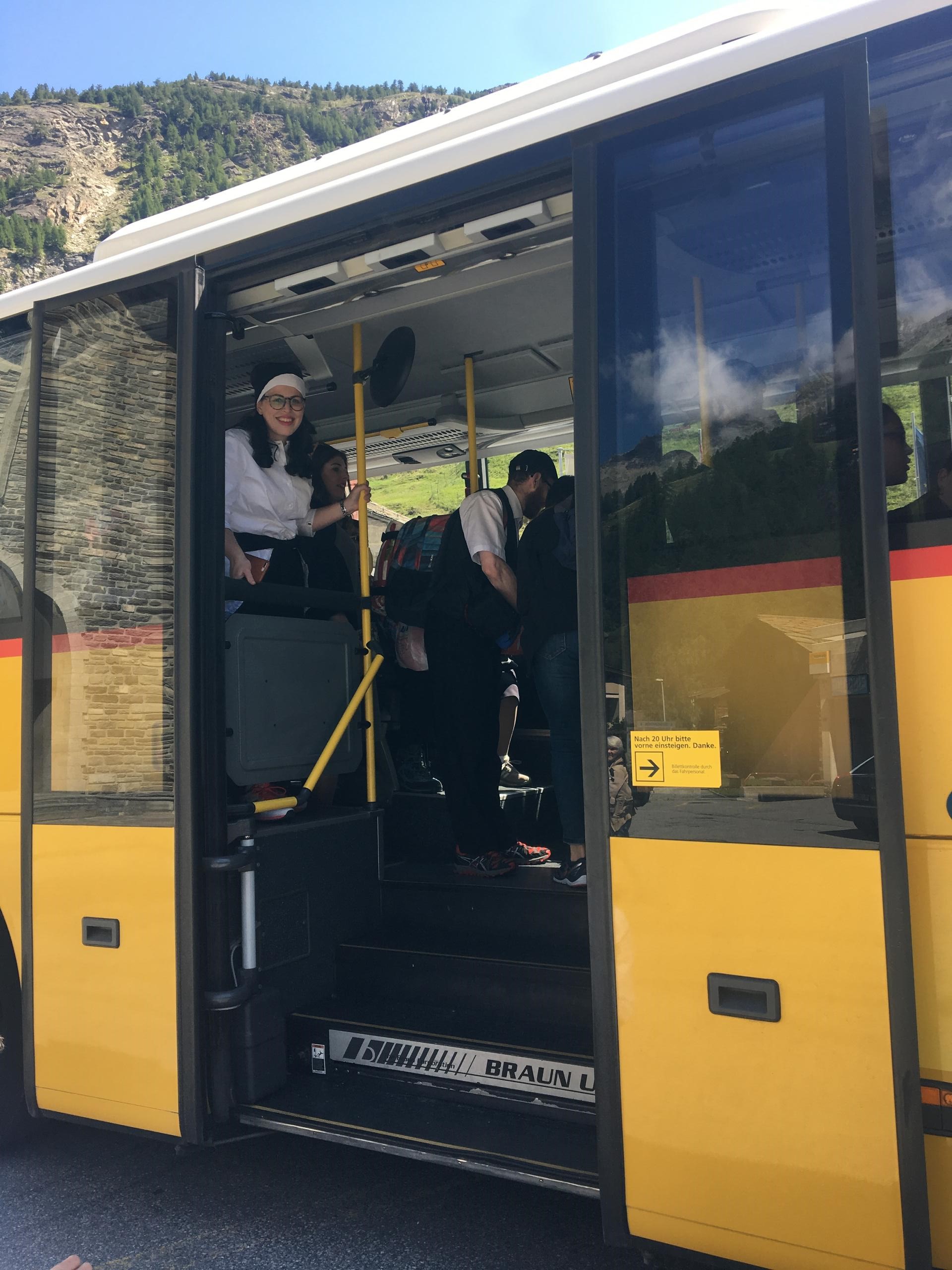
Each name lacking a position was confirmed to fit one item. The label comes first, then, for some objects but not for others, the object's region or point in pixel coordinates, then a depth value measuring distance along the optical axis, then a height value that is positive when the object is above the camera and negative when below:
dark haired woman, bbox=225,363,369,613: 3.59 +0.86
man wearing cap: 3.71 +0.19
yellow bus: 1.96 +0.03
